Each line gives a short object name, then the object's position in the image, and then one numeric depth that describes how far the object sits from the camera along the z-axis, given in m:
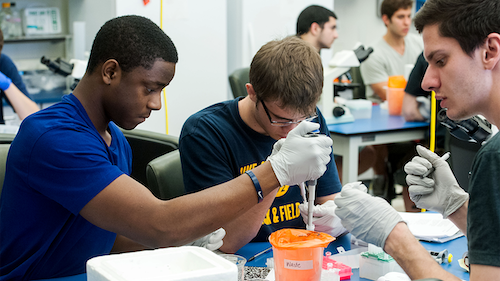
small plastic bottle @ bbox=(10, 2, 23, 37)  4.15
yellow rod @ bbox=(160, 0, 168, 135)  3.30
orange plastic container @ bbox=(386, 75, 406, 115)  3.47
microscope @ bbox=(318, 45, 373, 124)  3.27
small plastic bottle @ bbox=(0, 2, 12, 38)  4.12
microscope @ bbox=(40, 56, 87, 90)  2.88
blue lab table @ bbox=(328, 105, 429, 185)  3.05
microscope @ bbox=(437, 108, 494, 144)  1.57
